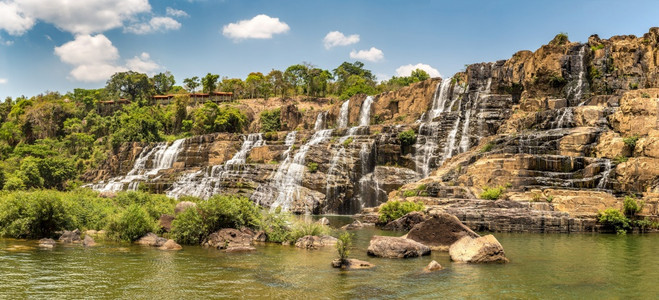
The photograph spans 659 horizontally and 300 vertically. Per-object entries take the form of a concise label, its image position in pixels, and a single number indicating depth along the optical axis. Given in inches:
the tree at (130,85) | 4249.5
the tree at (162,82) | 4573.3
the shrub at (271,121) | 3371.1
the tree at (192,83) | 4207.9
